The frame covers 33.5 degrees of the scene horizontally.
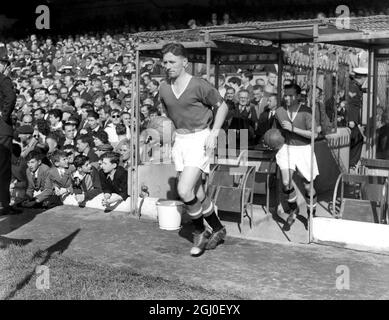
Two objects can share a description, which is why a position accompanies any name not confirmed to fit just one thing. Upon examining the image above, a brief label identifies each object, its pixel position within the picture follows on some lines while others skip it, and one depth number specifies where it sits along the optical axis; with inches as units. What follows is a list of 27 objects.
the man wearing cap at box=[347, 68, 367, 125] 421.7
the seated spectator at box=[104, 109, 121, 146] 408.5
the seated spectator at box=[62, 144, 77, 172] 364.5
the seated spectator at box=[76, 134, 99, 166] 383.0
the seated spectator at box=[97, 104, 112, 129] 436.7
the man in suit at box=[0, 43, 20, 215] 304.5
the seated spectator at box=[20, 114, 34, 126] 483.2
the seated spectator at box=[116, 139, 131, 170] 359.4
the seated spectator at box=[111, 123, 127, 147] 396.5
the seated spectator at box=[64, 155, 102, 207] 342.6
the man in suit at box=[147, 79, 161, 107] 457.8
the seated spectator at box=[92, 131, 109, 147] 374.9
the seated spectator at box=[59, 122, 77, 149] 429.1
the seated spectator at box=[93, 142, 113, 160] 352.8
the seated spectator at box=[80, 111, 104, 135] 422.9
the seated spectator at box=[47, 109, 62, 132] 472.7
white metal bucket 285.7
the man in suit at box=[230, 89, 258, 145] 376.5
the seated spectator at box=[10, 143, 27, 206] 347.9
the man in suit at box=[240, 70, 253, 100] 433.9
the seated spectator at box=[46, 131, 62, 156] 415.5
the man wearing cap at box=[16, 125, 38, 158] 400.2
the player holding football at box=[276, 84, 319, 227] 286.5
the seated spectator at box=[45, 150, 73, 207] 348.8
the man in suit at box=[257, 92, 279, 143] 380.5
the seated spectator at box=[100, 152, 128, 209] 327.9
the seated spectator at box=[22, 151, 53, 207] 344.2
